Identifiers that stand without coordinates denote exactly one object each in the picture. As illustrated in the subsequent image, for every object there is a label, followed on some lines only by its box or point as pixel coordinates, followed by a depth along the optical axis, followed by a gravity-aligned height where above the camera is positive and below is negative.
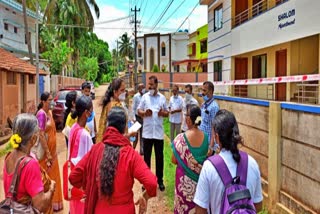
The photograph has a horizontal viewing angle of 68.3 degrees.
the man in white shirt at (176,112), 6.14 -0.43
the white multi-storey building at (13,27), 18.76 +5.93
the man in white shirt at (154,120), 4.32 -0.45
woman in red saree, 1.81 -0.61
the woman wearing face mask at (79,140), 2.56 -0.49
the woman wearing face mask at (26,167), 1.71 -0.53
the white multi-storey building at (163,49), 36.85 +7.27
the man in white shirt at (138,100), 6.03 -0.12
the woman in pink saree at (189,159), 2.42 -0.65
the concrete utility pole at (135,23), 25.84 +7.98
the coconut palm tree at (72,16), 24.75 +8.44
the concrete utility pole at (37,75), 12.56 +1.06
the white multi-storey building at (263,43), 7.10 +1.98
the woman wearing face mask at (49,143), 3.43 -0.70
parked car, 10.00 -0.59
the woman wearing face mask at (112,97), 3.25 -0.03
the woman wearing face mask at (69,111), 3.20 -0.23
